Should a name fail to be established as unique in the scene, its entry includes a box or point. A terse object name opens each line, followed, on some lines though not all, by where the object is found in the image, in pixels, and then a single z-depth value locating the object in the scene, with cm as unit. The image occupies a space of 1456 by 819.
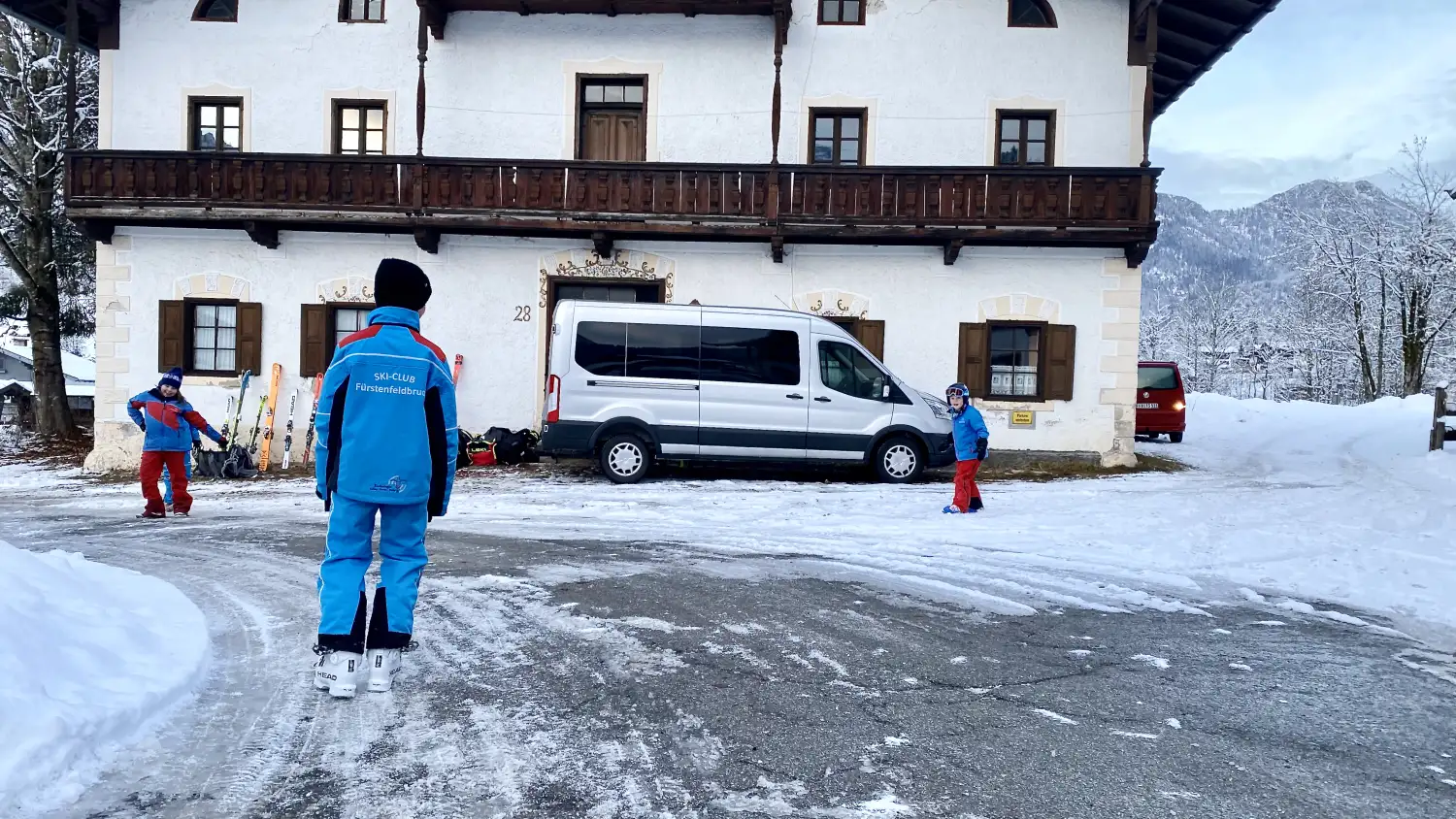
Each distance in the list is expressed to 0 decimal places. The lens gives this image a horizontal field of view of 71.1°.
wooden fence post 1708
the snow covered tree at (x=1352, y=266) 3853
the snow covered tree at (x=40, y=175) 1925
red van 2112
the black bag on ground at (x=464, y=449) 1564
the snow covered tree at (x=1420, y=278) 3397
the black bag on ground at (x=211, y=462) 1516
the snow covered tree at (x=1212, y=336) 6912
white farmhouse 1605
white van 1334
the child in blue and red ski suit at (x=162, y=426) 1029
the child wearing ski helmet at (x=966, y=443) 1091
